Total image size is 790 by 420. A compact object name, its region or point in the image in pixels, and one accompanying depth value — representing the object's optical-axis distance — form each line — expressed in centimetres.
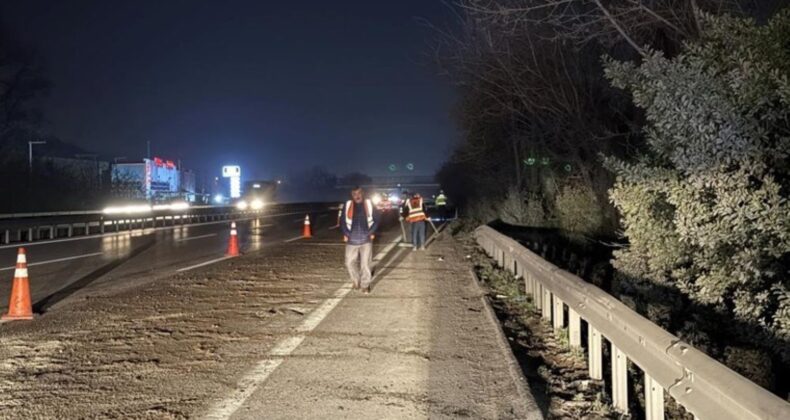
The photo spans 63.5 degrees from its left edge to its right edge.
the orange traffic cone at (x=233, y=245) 1677
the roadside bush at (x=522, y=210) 2412
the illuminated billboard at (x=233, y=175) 9595
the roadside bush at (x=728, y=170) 548
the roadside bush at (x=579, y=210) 1784
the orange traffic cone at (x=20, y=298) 823
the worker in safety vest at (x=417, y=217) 1691
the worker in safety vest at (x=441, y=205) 3641
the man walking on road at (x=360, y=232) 997
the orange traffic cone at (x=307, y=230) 2404
